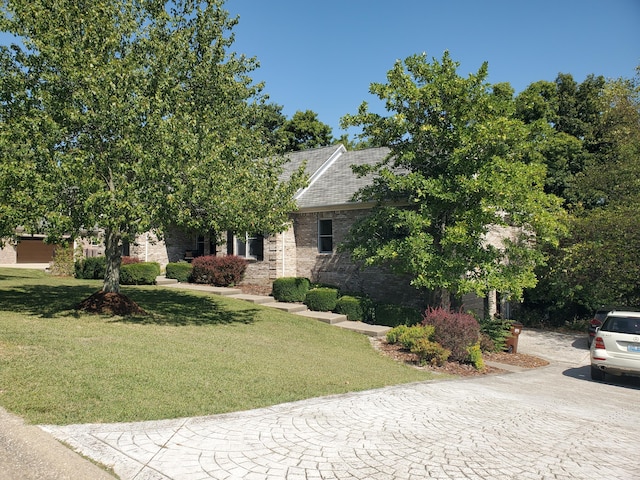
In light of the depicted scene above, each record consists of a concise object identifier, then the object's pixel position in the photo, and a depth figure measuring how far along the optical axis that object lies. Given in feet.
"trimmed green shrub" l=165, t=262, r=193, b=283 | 72.13
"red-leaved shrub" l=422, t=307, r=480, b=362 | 38.78
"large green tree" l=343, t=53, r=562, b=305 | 42.24
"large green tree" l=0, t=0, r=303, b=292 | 31.86
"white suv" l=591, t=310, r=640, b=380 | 34.30
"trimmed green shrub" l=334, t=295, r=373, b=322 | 52.75
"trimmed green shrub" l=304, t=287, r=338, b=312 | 54.95
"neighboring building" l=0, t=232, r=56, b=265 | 124.36
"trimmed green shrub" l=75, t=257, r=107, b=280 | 74.95
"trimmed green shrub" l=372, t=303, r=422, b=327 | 49.39
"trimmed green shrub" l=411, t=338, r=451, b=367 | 37.35
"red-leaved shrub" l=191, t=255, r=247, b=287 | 67.00
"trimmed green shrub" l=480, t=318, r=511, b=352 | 44.86
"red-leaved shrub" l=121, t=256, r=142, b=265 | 73.10
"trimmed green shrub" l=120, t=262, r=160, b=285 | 67.62
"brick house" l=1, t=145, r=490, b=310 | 59.52
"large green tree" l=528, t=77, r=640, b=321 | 57.57
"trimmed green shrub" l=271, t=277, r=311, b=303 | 58.49
